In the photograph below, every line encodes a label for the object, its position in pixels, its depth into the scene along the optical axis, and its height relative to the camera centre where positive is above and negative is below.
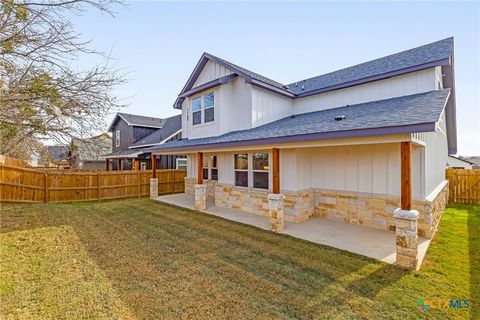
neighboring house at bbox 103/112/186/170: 19.62 +2.51
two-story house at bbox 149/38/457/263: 6.03 +0.75
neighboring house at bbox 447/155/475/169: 31.83 +0.10
